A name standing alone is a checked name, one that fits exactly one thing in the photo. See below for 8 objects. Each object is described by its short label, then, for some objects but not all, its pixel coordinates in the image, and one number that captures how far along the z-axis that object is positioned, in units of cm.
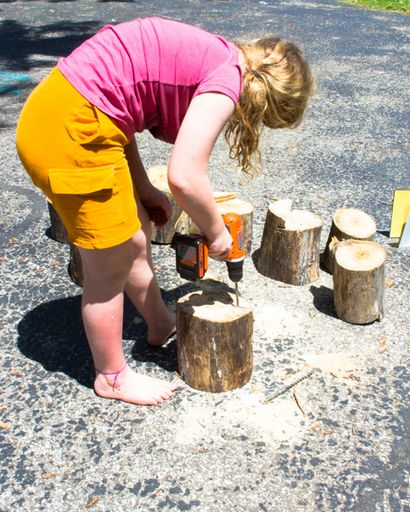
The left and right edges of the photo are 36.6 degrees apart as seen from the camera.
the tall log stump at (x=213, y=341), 243
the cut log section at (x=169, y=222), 354
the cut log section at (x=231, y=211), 329
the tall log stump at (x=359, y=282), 289
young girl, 198
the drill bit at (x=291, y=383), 256
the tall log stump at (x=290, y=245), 318
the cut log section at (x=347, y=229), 321
